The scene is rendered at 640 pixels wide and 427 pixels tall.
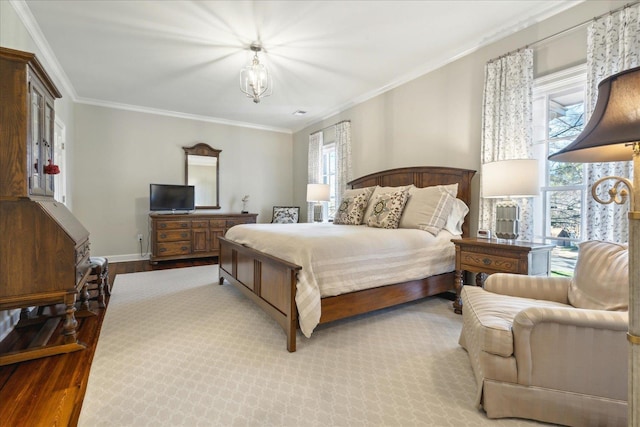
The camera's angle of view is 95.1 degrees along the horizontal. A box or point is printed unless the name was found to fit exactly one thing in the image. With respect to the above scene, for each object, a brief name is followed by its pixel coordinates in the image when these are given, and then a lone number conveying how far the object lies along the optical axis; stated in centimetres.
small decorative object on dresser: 654
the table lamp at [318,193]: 512
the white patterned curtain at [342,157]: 508
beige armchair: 129
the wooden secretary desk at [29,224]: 187
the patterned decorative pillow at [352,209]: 370
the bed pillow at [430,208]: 307
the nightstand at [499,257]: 229
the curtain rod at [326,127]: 512
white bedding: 213
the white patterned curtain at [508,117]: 274
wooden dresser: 515
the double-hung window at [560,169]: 255
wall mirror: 595
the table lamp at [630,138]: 81
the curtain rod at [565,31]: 216
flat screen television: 545
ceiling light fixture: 325
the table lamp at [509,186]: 241
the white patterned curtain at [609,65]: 210
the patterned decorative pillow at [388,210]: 323
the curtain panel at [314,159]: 592
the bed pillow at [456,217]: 318
